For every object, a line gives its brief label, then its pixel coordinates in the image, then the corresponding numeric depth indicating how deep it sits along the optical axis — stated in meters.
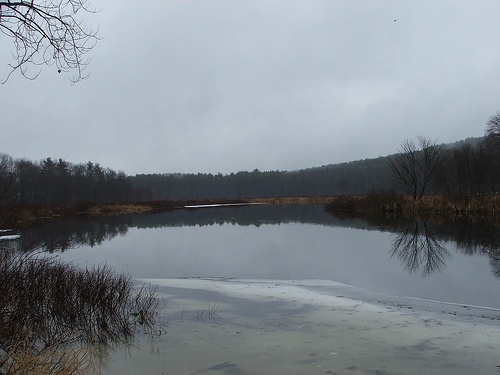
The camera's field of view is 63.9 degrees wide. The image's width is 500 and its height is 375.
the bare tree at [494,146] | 37.53
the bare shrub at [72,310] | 5.02
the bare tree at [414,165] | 31.77
